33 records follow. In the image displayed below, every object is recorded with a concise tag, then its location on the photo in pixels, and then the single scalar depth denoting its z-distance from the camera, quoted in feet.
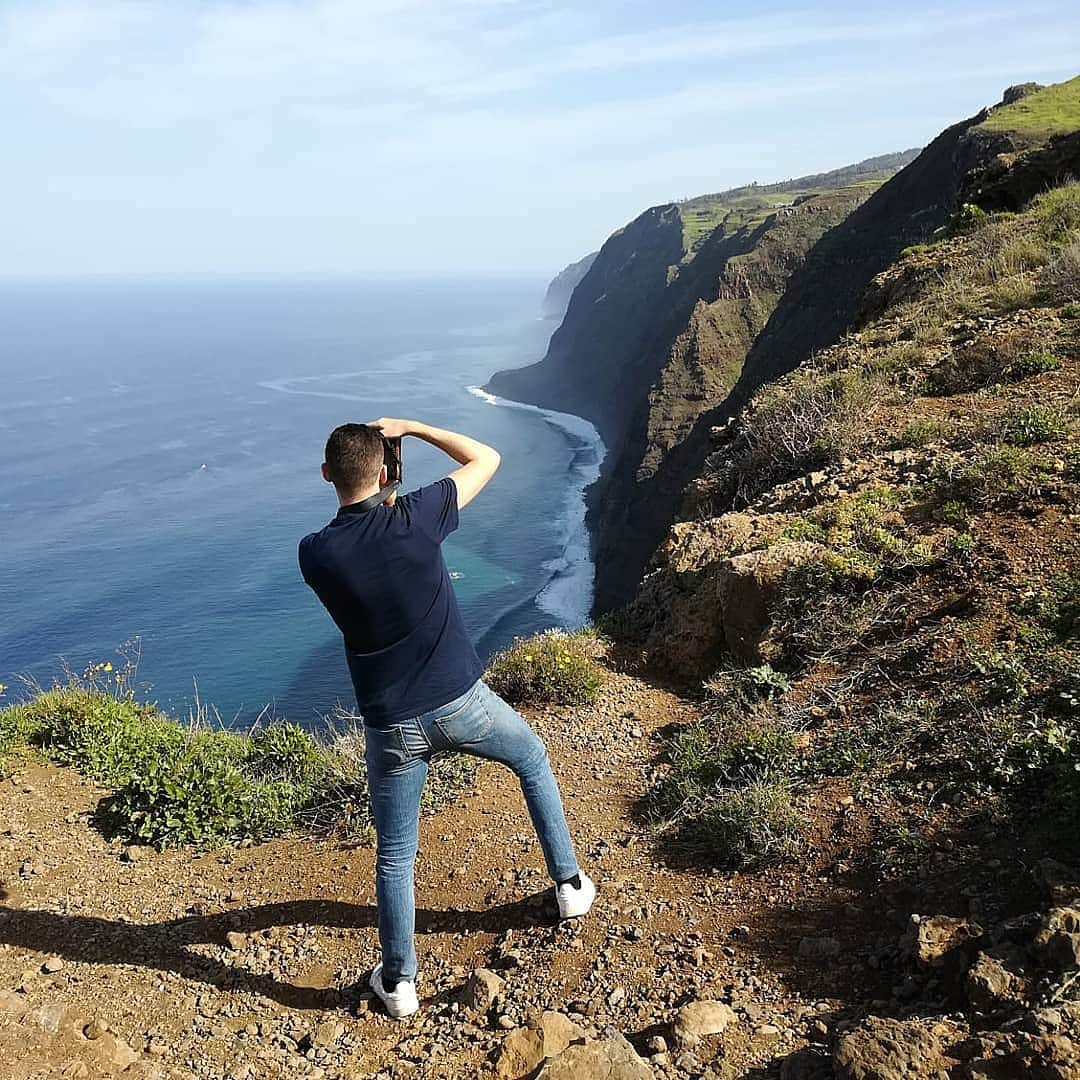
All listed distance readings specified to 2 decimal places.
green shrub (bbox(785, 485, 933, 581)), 18.63
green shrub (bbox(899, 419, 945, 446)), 24.48
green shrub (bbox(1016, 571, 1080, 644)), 14.97
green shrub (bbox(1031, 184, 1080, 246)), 39.69
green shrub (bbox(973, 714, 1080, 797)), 11.78
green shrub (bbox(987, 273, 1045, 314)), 33.27
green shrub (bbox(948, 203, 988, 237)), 50.52
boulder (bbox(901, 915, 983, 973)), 9.42
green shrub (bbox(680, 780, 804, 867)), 12.87
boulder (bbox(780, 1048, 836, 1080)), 7.97
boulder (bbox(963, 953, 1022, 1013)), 8.24
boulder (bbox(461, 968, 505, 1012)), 10.79
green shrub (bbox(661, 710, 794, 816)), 14.92
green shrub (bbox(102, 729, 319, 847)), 16.15
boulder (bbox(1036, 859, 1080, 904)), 9.37
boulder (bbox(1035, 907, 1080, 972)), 8.25
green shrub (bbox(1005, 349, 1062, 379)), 26.99
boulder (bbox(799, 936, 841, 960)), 10.57
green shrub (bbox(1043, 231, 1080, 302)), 32.37
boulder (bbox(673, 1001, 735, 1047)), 9.37
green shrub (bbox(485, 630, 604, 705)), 19.57
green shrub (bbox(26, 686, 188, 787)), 18.19
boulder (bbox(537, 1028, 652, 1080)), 8.47
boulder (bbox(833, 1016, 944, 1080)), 7.39
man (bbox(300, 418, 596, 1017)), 10.12
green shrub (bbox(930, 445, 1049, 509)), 19.40
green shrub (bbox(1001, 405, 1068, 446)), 21.49
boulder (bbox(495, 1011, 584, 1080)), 9.52
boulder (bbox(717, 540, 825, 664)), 19.24
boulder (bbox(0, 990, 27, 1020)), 11.14
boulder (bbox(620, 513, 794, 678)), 19.62
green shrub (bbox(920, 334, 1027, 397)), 28.48
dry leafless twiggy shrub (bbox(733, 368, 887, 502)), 26.81
